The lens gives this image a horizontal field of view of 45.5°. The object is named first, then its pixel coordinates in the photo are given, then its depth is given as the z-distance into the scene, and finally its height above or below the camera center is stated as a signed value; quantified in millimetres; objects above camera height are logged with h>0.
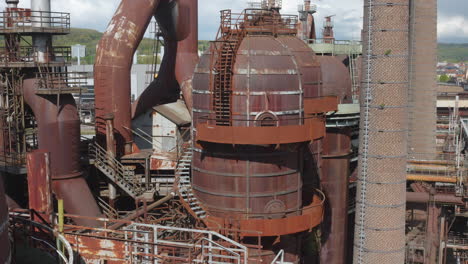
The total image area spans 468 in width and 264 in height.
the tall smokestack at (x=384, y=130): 23469 -1785
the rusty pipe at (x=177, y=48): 32281 +2336
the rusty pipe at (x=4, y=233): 12195 -3230
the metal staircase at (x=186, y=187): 20516 -3902
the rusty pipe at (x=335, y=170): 27750 -4087
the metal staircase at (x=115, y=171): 27031 -4119
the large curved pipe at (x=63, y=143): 24203 -2426
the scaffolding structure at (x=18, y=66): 24955 +955
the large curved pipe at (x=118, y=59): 27844 +1429
